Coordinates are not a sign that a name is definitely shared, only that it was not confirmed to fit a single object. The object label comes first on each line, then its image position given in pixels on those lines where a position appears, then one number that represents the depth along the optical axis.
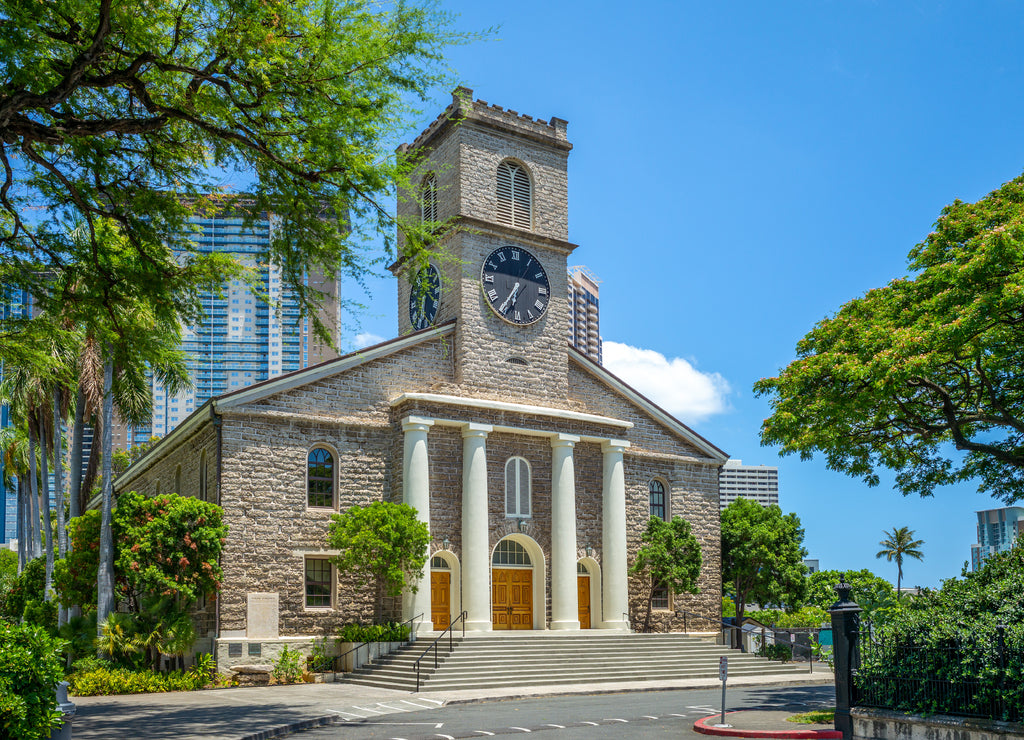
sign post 15.87
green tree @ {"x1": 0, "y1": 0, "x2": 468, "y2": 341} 11.88
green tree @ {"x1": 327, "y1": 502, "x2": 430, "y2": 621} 24.70
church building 25.53
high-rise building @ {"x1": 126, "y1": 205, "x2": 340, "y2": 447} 113.81
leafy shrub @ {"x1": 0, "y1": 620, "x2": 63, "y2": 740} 9.80
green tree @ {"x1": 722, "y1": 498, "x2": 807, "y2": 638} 34.31
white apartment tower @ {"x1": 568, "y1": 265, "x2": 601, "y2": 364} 139.55
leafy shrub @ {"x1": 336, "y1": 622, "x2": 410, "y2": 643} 25.59
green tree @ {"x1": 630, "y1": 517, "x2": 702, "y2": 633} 30.31
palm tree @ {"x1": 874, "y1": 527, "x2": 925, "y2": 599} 94.12
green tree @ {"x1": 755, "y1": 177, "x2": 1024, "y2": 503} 15.68
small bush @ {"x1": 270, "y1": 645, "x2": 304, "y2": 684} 24.41
